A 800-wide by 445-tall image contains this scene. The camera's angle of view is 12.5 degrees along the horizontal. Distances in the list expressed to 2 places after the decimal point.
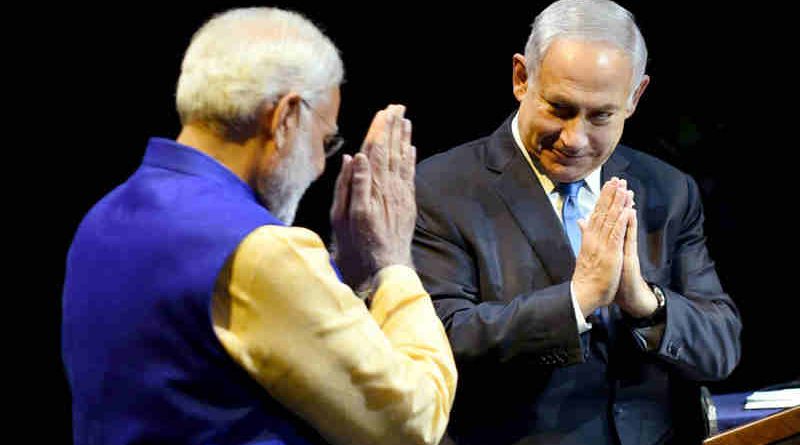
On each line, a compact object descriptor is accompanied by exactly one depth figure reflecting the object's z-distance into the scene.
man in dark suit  4.50
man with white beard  4.07
